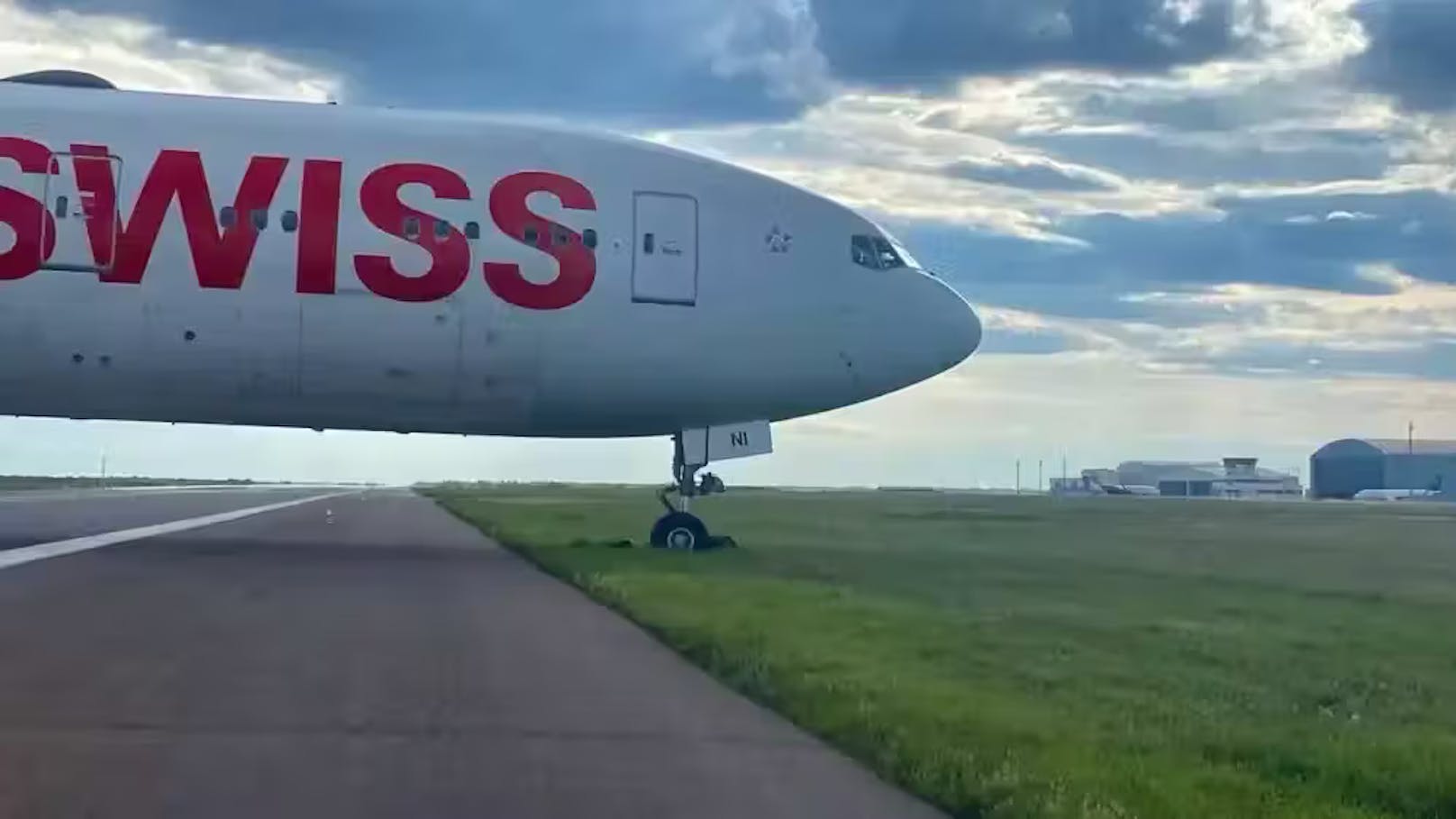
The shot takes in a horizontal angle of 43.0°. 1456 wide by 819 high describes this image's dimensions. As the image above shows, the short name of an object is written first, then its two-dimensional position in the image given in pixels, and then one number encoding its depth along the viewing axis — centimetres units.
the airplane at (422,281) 2481
